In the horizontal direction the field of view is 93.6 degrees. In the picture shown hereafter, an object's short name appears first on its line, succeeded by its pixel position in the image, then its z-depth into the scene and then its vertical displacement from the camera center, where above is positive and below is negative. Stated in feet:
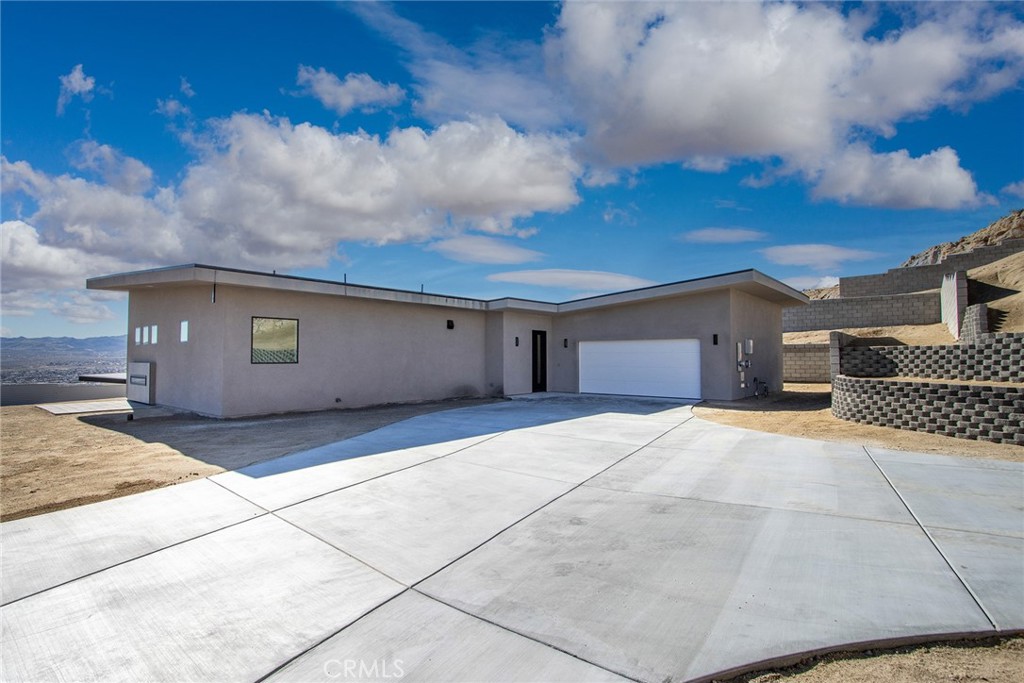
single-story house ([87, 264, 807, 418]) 34.65 +1.24
